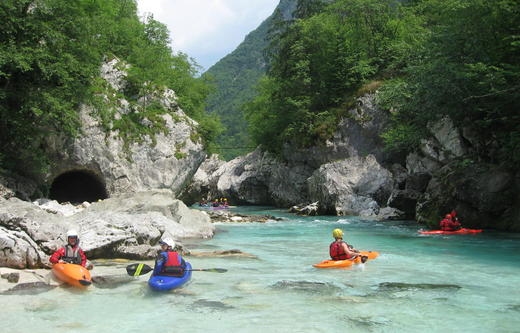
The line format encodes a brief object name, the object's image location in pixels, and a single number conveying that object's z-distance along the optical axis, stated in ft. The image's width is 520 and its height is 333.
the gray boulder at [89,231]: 28.48
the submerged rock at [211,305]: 22.29
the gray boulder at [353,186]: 84.46
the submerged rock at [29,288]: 23.56
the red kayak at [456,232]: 51.83
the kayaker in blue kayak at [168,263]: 25.89
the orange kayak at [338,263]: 32.19
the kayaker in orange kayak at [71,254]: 26.84
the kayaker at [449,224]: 52.24
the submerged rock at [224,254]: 37.72
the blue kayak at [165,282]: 24.92
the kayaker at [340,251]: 32.96
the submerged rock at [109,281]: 26.45
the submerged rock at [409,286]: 26.55
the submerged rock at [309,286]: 25.94
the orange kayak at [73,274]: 25.29
